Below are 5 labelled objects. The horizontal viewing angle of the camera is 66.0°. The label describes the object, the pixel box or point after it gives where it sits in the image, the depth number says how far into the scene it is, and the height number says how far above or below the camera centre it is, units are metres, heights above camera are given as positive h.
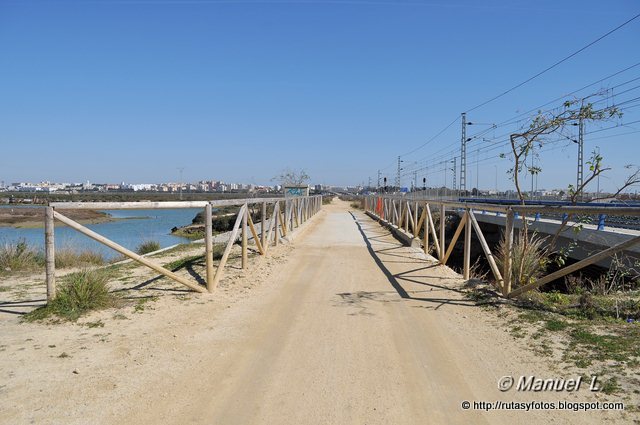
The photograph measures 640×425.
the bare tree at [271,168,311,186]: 57.05 +1.61
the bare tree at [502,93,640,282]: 7.33 +0.74
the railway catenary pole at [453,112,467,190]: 41.72 +3.86
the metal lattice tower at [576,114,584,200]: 25.59 +2.30
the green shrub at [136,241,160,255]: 16.48 -1.97
